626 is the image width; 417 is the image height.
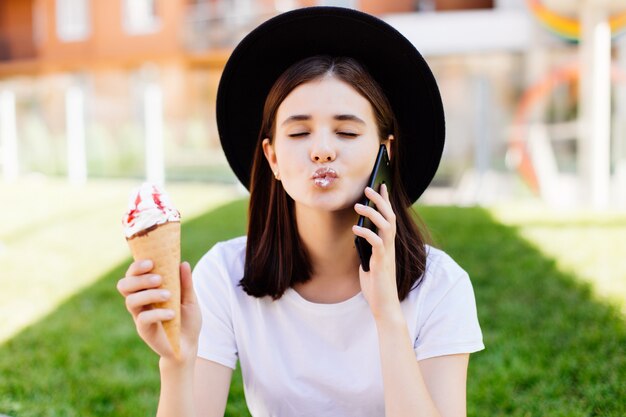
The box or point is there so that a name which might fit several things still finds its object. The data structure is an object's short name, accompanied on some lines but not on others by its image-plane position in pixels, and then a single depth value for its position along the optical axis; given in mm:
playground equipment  9016
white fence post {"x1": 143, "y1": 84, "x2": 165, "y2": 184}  12867
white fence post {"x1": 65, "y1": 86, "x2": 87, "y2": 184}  14008
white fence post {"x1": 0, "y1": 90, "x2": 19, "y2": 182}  15289
